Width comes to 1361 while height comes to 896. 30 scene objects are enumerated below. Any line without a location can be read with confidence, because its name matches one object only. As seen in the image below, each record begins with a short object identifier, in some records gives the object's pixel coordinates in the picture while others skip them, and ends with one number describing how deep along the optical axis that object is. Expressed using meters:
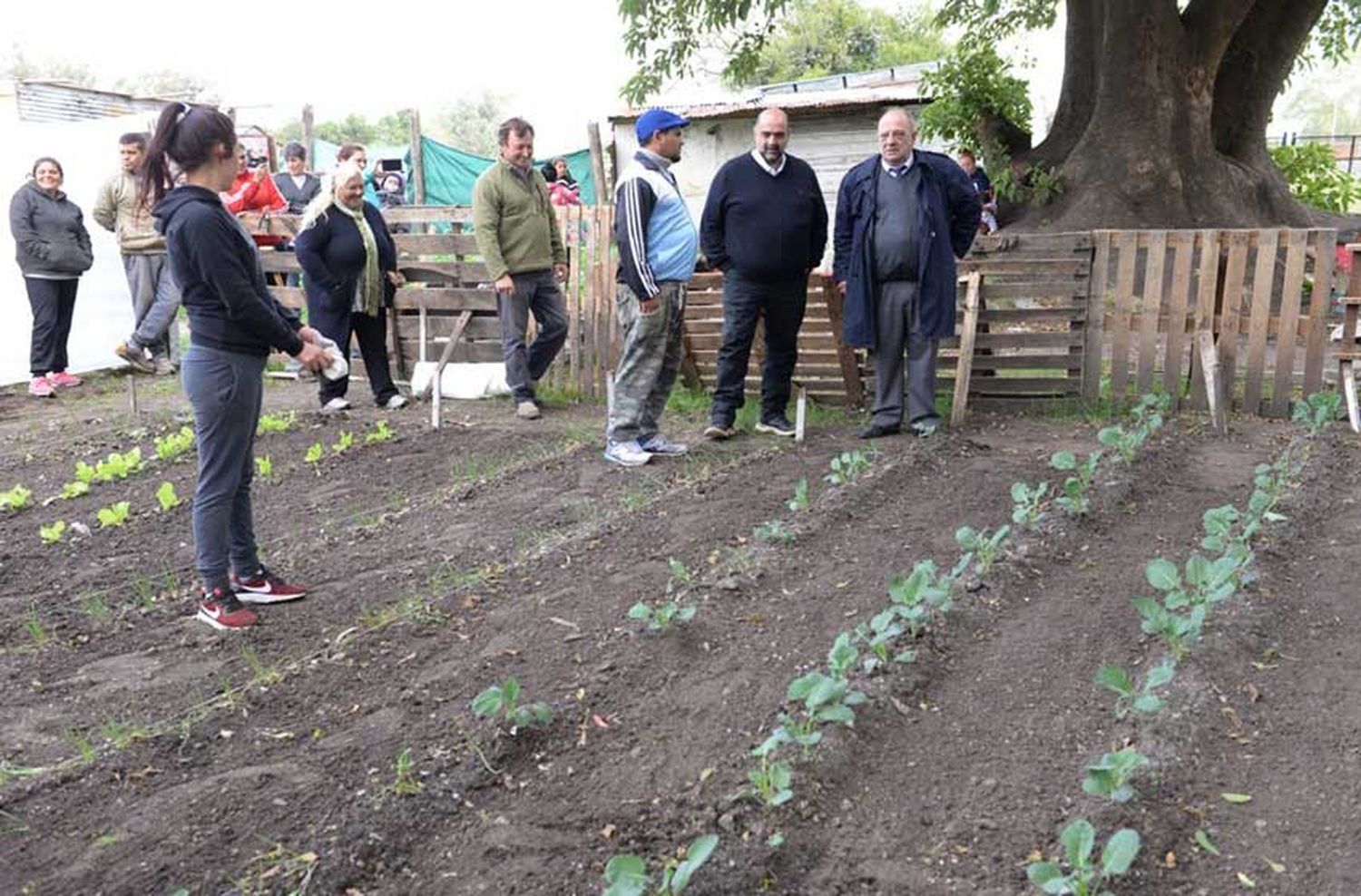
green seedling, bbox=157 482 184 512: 5.62
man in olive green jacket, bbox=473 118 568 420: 7.29
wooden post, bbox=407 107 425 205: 15.98
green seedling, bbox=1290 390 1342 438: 6.29
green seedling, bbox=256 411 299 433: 7.30
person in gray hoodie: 8.80
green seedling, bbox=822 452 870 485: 5.32
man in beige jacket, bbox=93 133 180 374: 9.19
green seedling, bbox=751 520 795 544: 4.59
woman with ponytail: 3.85
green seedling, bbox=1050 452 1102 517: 4.62
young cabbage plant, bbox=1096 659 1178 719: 2.88
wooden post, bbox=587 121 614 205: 15.60
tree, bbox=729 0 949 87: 37.75
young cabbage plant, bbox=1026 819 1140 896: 2.27
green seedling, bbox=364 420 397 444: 6.98
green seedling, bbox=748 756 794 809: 2.62
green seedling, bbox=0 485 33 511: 5.89
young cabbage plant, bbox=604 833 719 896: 2.20
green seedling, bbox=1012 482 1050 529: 4.53
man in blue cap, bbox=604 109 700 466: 5.91
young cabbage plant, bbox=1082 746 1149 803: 2.59
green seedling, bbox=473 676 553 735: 3.01
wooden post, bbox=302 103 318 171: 16.34
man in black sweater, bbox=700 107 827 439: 6.35
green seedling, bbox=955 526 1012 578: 4.00
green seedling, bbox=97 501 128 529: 5.45
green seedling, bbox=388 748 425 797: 2.85
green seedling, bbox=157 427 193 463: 6.69
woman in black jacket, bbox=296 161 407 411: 7.48
